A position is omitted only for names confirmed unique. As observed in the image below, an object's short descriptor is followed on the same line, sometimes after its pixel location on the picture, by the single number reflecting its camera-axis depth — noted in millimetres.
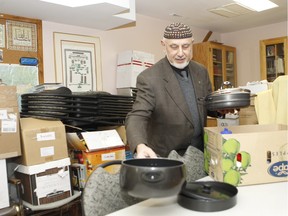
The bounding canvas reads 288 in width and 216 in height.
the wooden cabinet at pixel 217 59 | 5113
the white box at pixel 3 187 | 2121
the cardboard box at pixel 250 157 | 1169
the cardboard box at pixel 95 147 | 2527
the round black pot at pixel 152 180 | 816
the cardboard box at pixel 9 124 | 2121
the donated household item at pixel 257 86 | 3290
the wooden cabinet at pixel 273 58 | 5086
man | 1688
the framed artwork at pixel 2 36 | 2855
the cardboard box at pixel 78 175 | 2537
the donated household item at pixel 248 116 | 2356
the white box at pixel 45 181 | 2225
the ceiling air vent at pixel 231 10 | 4051
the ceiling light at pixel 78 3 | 2584
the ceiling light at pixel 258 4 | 3832
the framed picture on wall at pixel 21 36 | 2915
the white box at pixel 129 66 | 3698
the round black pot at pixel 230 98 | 1333
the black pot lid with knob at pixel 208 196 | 913
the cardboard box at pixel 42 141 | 2217
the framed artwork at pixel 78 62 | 3375
